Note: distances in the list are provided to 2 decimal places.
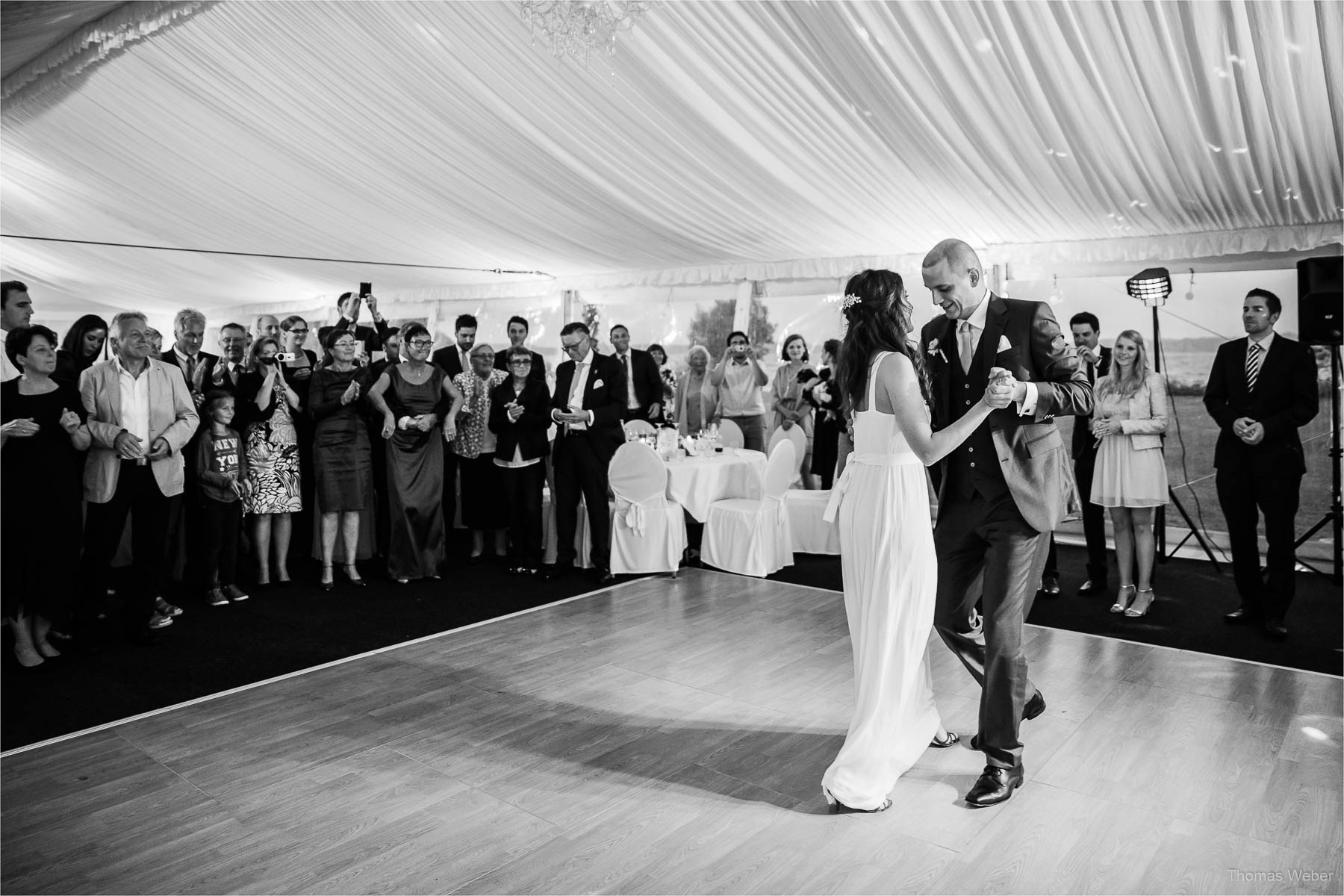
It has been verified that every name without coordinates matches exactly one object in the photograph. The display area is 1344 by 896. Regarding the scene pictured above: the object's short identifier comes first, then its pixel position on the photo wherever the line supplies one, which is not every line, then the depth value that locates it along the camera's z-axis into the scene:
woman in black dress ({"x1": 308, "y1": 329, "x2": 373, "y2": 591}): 5.69
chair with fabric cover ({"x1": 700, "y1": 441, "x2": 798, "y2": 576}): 5.98
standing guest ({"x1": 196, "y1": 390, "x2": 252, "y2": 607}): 5.19
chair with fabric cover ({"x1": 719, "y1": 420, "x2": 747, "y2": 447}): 7.87
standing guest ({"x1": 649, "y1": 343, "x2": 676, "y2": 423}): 8.72
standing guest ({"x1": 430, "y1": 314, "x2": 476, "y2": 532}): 6.80
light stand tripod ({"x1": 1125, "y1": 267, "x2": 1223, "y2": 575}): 5.98
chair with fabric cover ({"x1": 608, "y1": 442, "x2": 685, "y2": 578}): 5.88
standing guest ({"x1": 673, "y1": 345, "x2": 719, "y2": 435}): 8.42
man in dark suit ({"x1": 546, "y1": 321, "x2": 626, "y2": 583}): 5.96
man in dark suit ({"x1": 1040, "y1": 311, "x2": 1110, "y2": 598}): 5.57
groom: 2.66
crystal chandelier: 4.98
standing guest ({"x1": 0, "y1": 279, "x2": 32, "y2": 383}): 4.58
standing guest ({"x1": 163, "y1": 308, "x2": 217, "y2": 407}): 5.92
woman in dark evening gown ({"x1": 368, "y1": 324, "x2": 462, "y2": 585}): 5.90
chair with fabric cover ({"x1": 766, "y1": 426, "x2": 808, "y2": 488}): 6.95
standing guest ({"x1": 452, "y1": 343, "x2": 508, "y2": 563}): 6.47
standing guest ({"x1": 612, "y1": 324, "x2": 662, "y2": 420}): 7.07
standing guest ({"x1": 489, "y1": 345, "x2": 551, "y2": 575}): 6.08
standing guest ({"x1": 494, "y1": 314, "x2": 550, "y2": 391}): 6.30
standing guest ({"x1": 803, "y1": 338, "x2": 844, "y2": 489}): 7.48
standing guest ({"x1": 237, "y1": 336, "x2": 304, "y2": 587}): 5.51
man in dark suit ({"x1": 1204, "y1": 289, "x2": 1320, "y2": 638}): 4.61
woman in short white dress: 5.09
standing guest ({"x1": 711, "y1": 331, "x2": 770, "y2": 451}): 7.99
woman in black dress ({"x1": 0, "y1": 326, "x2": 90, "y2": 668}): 4.08
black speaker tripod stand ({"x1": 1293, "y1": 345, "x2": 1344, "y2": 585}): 5.24
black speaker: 4.99
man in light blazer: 4.39
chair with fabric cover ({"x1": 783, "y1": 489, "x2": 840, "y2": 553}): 6.68
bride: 2.66
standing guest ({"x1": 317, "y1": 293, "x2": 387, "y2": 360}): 6.05
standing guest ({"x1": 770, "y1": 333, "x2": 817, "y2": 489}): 7.89
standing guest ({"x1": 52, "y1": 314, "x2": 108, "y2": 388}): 4.96
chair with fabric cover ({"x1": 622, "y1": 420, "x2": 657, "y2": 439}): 7.18
